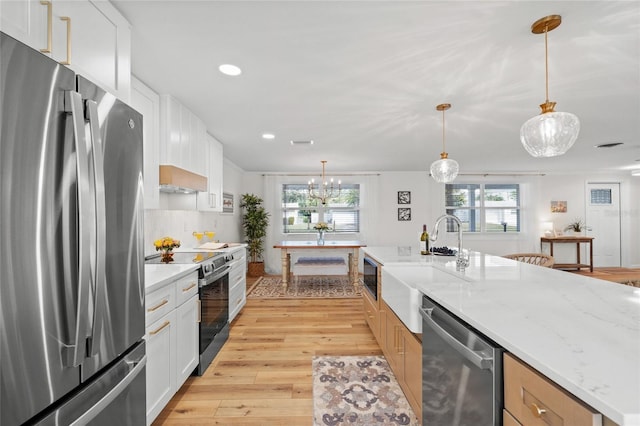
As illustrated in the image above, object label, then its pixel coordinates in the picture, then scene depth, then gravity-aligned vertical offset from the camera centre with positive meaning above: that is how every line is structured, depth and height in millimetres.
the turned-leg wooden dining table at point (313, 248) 4838 -526
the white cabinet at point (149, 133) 2195 +686
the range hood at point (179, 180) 2443 +337
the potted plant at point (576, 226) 6852 -253
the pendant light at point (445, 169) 2922 +481
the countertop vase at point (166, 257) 2422 -337
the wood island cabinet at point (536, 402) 641 -468
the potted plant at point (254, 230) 6125 -286
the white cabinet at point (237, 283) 3303 -824
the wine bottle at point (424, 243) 2926 -278
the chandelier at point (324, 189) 6754 +628
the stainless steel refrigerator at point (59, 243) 734 -78
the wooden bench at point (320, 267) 4881 -874
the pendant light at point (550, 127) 1585 +503
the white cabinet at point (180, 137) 2486 +769
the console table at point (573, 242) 6520 -623
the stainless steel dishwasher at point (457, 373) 929 -603
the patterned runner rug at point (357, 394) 1847 -1288
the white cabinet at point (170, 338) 1647 -800
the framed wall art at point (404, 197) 6797 +450
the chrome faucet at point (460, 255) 1918 -266
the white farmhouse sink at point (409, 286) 1539 -436
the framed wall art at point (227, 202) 5244 +267
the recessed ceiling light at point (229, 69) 2014 +1052
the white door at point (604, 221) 7055 -137
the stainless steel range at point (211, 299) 2379 -755
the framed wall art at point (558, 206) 6965 +219
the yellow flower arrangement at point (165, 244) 2393 -228
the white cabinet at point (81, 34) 947 +730
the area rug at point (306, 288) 4651 -1268
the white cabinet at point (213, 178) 3527 +515
